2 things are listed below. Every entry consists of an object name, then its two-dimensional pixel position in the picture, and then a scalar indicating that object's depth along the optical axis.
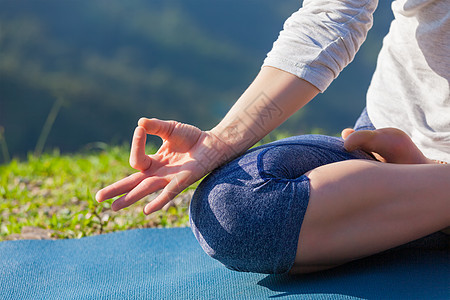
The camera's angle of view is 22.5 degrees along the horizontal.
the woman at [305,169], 1.54
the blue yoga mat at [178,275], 1.56
